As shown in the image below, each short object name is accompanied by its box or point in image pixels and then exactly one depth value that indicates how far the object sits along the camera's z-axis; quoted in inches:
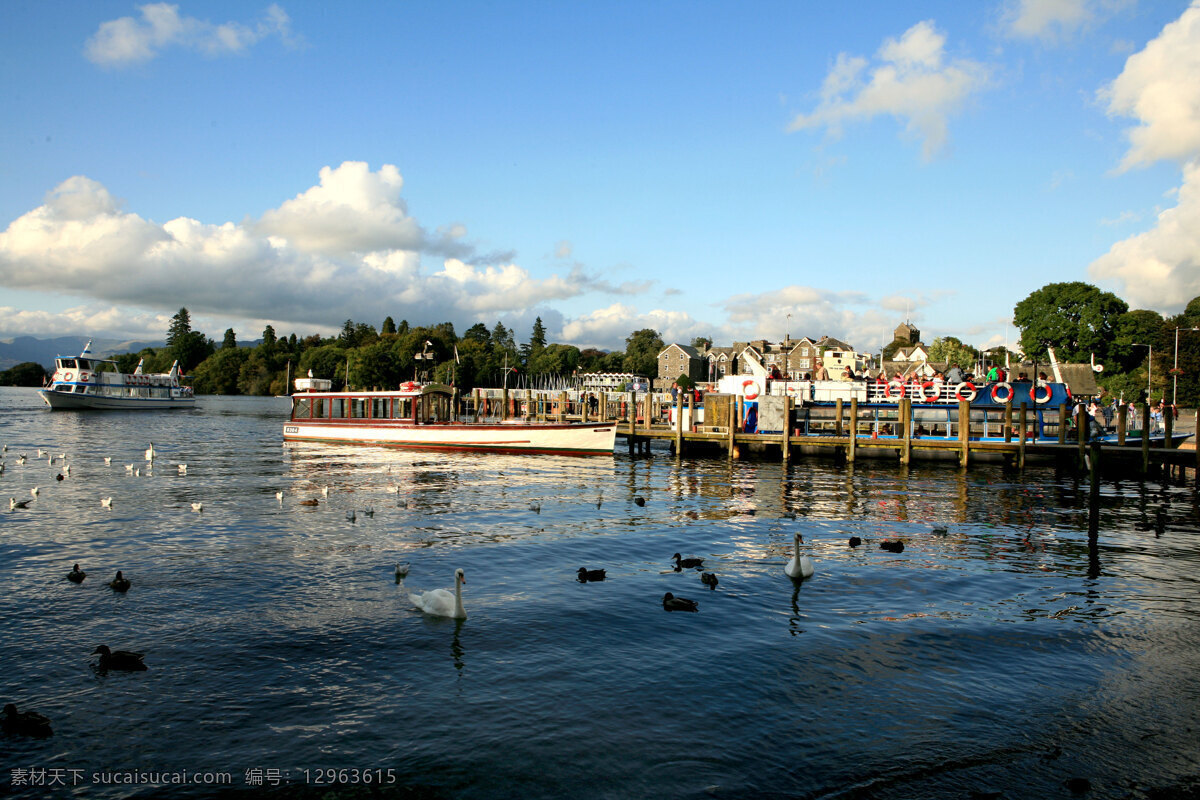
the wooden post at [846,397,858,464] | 1574.4
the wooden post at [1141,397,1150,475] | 1357.0
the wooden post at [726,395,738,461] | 1737.2
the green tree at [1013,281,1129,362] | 3759.8
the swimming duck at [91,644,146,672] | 401.7
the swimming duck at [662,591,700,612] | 530.3
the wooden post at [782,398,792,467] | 1638.5
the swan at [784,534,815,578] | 613.6
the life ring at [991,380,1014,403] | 1718.8
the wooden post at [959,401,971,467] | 1513.3
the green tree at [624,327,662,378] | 6195.9
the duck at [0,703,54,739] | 332.8
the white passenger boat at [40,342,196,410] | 3464.6
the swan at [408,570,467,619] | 499.5
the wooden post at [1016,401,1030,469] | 1465.9
